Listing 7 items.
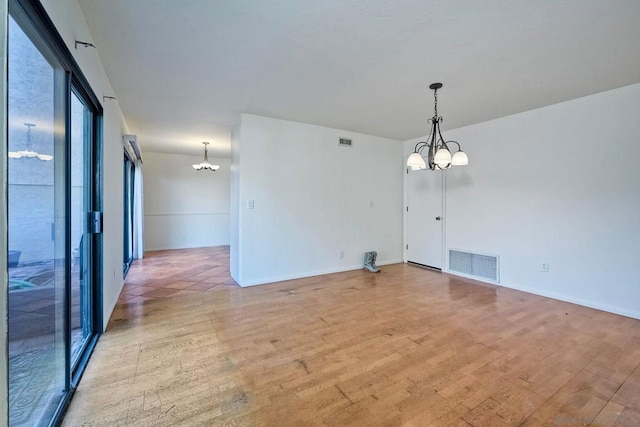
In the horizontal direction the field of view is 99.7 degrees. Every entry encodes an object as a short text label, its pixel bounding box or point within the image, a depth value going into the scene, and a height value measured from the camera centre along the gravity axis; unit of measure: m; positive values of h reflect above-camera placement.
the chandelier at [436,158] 2.82 +0.60
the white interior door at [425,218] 5.13 -0.11
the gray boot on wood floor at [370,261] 5.07 -0.92
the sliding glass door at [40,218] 1.21 -0.03
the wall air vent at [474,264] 4.32 -0.88
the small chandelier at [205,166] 6.75 +1.18
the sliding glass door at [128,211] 5.14 +0.03
